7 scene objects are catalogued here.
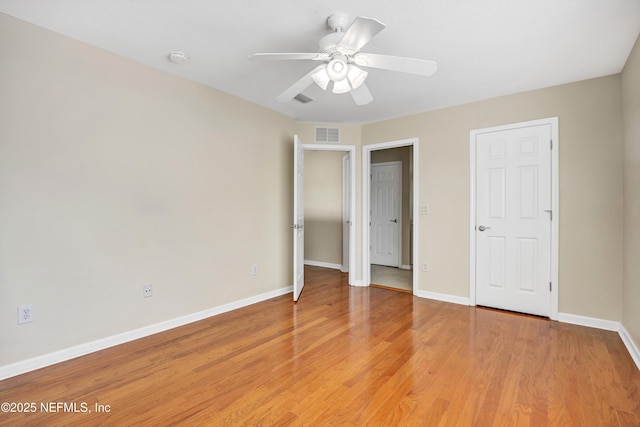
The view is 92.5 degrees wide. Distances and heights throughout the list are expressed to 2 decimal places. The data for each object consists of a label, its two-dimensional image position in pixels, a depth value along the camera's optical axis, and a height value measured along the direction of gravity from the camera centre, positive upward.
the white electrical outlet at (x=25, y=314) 2.10 -0.71
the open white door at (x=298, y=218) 3.79 -0.09
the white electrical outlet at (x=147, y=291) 2.74 -0.72
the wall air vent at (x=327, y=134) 4.54 +1.15
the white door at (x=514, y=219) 3.23 -0.09
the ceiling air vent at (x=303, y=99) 3.50 +1.32
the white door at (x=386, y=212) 6.00 -0.01
